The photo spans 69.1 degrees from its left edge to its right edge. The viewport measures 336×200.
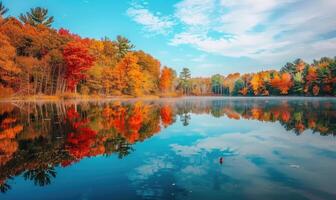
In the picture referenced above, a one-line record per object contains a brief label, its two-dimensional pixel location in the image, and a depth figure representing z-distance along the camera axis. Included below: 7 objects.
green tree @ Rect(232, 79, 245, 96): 128.12
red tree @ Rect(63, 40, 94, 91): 46.50
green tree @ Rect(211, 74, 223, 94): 148.62
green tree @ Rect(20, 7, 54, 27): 61.51
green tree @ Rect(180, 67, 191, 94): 122.56
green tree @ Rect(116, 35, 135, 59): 80.75
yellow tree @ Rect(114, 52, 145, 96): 63.90
